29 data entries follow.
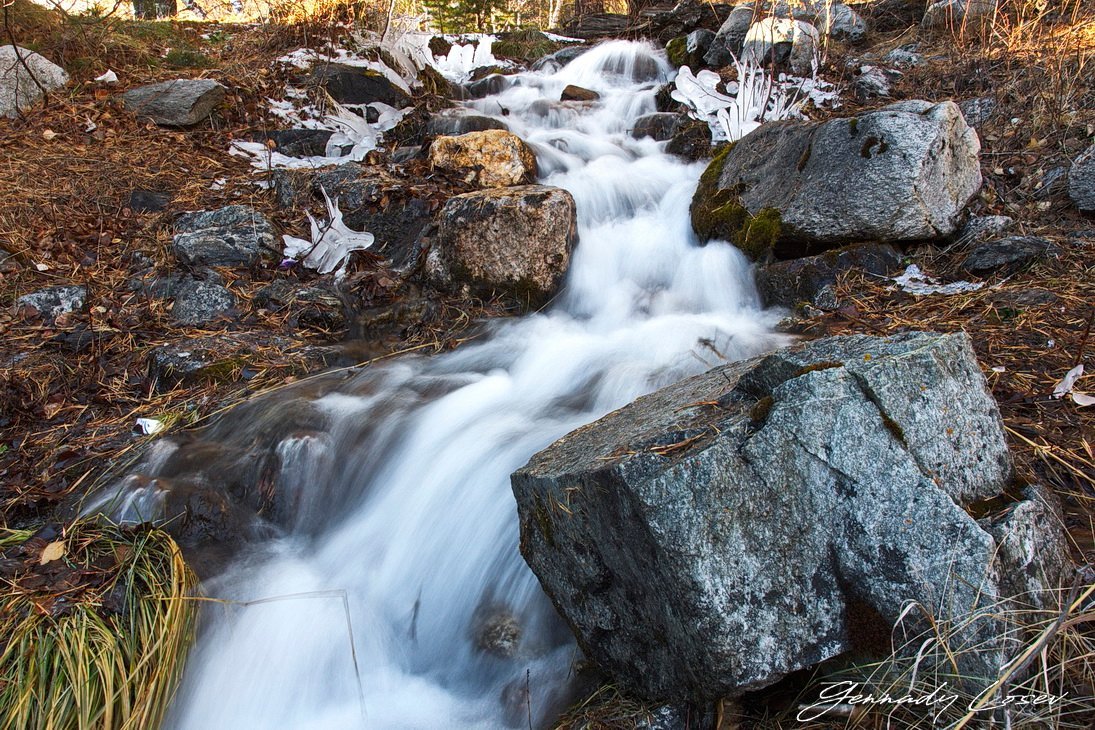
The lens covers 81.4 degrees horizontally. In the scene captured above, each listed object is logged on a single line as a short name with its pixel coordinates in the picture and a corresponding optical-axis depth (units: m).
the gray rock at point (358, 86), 7.48
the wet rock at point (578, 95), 8.28
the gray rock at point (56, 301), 4.25
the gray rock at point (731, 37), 8.44
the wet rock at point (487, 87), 8.73
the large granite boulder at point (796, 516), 1.64
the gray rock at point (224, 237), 4.83
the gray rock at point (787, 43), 7.40
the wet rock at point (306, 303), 4.48
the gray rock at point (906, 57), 7.26
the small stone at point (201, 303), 4.39
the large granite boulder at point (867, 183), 4.01
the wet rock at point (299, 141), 6.67
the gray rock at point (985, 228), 4.13
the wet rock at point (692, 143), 6.22
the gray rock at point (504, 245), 4.59
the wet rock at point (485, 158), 5.71
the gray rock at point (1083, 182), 4.22
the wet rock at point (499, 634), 2.40
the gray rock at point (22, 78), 6.51
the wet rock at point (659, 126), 6.91
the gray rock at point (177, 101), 6.75
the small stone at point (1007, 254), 3.78
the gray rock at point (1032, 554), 1.58
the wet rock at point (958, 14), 6.95
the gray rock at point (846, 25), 8.59
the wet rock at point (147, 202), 5.42
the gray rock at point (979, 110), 5.62
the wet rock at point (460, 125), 6.77
